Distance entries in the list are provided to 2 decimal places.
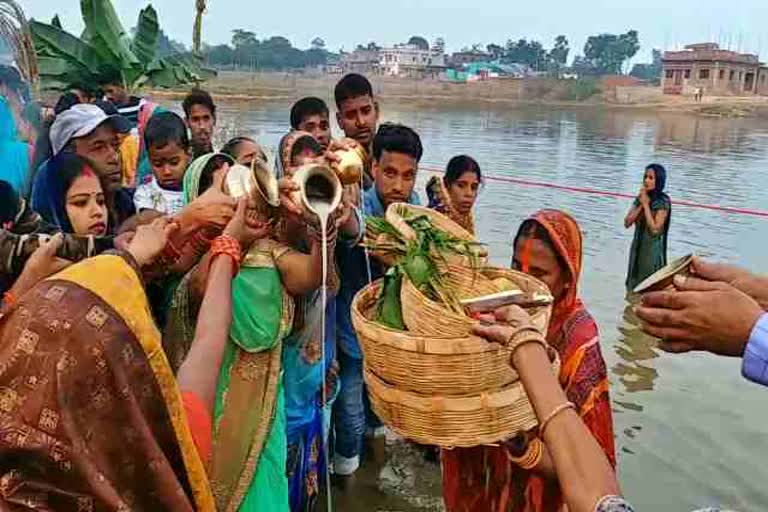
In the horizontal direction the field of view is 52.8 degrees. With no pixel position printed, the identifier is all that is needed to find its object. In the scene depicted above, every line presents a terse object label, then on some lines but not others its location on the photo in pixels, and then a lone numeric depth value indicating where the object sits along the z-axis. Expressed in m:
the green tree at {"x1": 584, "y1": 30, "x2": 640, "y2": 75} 94.56
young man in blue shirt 4.02
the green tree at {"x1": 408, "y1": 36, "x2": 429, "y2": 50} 120.94
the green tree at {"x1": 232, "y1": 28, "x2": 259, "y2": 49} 90.88
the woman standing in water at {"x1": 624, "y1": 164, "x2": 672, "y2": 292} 7.78
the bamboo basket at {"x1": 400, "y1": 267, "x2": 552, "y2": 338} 2.01
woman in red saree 2.46
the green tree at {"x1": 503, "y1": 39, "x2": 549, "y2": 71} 101.38
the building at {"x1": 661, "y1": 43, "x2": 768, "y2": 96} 60.91
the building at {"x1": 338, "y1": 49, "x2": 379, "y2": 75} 99.00
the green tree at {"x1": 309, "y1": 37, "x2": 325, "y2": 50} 119.00
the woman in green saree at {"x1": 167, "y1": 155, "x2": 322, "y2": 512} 2.47
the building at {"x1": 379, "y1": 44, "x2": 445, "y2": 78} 88.00
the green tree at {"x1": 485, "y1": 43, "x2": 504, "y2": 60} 107.76
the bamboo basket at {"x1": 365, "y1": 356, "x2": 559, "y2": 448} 2.06
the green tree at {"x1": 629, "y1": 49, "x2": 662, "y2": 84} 120.50
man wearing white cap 3.86
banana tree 10.02
